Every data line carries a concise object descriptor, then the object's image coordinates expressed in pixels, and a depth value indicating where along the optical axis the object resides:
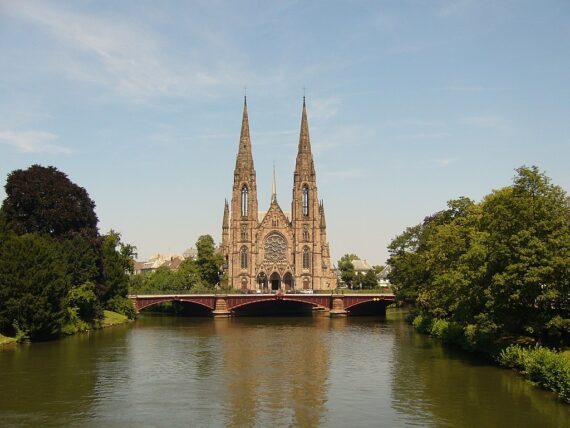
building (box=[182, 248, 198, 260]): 196.00
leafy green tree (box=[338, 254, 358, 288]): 154.00
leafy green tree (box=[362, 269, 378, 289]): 131.25
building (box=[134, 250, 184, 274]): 187.59
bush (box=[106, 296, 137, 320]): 78.50
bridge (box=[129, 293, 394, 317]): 91.75
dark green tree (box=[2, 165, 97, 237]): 61.22
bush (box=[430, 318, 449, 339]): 54.33
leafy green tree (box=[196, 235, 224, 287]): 118.00
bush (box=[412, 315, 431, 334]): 63.34
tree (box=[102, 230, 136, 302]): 74.44
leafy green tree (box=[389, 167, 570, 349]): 36.41
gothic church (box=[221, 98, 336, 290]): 126.44
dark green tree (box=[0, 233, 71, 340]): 50.47
